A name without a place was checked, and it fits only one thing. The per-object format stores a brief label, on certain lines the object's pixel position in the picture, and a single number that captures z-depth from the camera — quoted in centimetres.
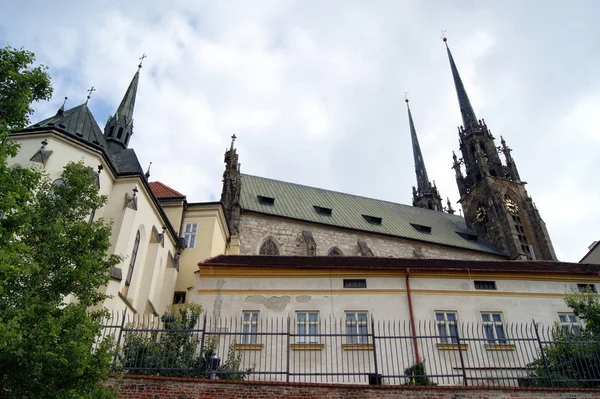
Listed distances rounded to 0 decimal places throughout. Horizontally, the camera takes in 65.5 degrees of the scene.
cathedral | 1677
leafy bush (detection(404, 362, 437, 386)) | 1269
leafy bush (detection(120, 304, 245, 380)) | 1138
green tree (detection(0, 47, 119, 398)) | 790
